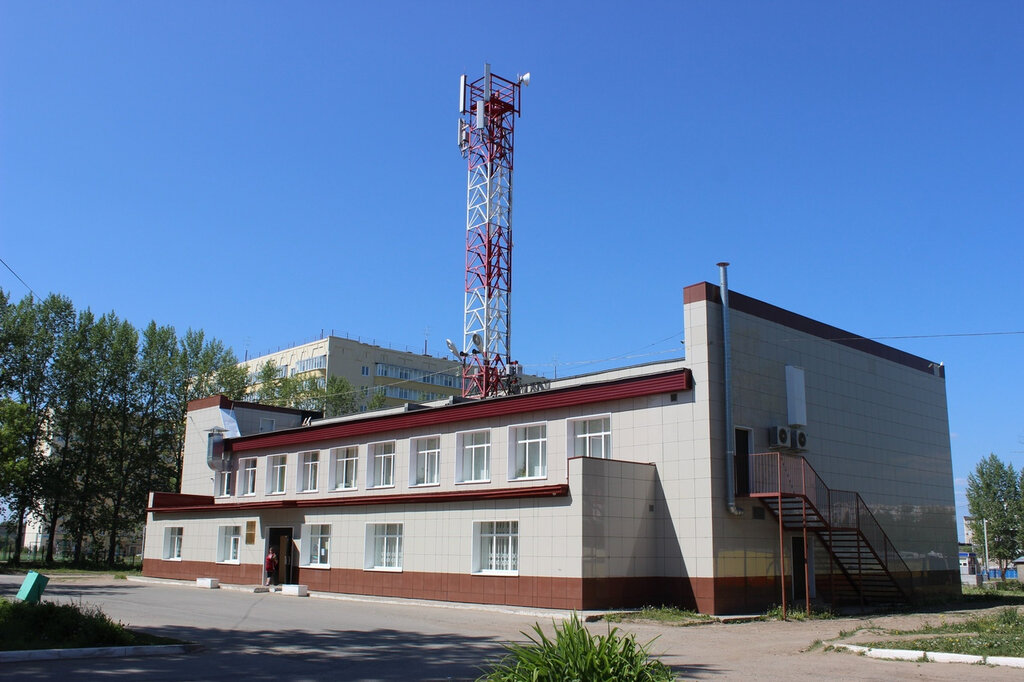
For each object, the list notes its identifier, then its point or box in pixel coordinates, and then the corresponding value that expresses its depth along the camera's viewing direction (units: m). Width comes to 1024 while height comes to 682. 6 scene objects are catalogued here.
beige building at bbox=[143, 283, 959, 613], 24.23
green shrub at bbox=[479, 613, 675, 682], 8.17
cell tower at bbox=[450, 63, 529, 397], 42.47
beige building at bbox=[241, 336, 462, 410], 83.50
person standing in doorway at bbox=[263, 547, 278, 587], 33.69
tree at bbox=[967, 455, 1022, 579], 74.88
